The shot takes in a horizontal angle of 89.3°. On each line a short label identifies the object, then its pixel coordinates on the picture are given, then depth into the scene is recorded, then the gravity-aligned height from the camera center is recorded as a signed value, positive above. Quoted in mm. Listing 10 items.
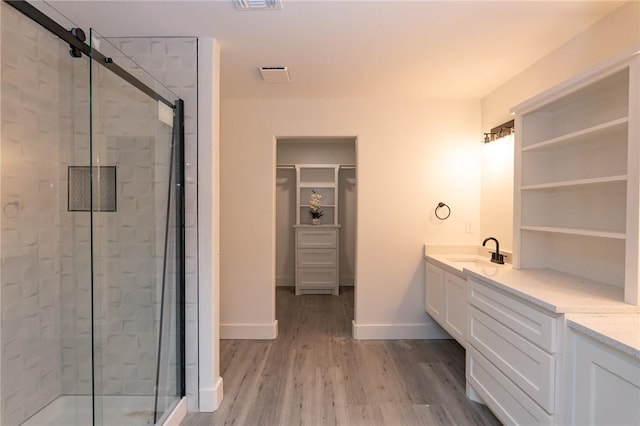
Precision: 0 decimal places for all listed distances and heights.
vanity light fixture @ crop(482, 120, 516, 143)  2779 +710
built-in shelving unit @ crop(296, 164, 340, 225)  5430 +338
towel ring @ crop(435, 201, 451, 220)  3287 +2
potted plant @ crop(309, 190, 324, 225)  5282 +13
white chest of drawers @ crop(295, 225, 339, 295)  5125 -798
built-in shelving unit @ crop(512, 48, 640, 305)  1456 +214
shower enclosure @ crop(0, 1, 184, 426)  1739 -192
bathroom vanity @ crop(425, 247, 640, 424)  1204 -604
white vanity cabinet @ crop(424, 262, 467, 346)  2517 -772
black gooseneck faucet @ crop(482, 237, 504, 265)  2691 -393
